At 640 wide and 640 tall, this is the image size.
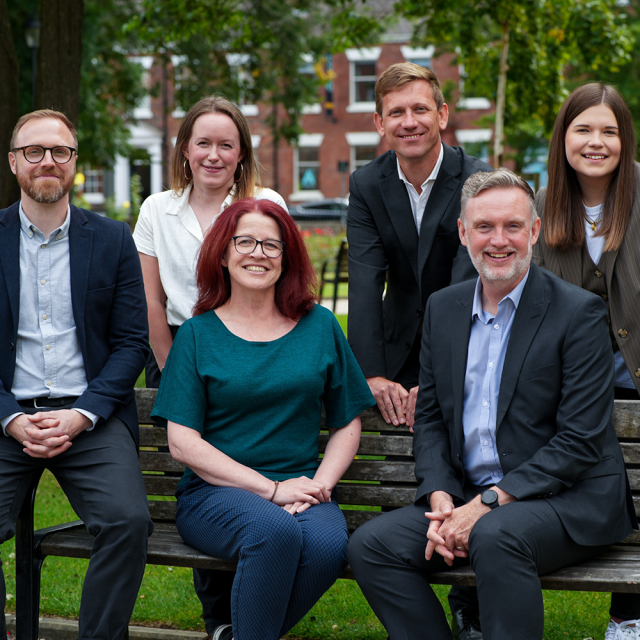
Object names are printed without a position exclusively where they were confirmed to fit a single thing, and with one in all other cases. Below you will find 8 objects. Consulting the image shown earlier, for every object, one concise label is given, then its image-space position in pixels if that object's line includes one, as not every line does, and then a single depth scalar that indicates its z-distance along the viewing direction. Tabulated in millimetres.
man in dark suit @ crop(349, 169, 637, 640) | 2883
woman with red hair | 2961
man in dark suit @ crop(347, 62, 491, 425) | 3777
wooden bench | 2967
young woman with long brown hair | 3471
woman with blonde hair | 3879
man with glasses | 3279
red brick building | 37062
